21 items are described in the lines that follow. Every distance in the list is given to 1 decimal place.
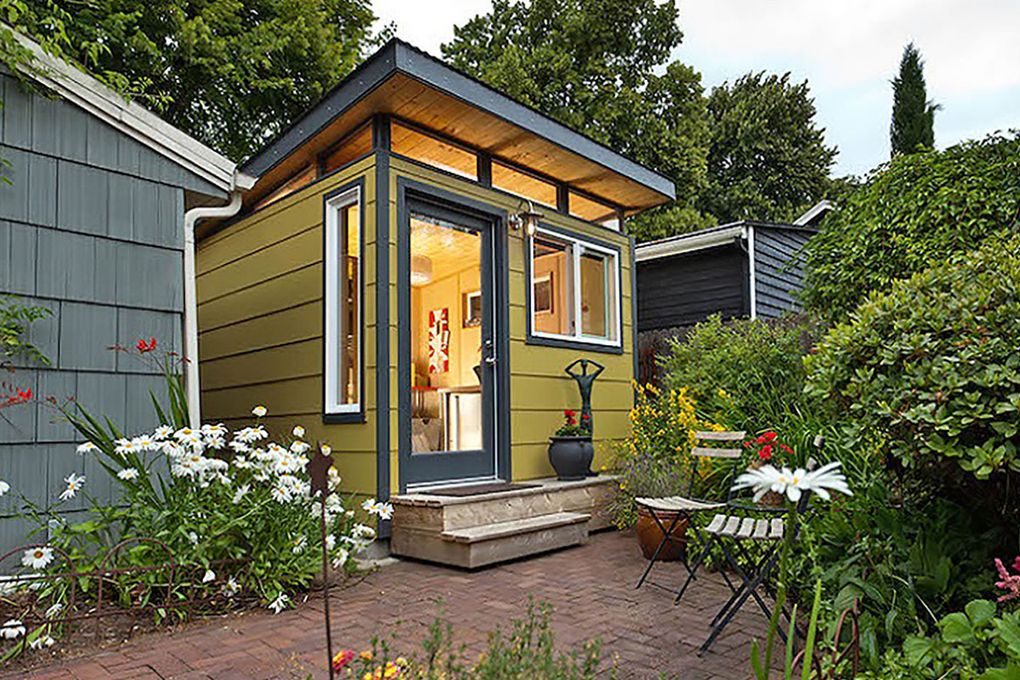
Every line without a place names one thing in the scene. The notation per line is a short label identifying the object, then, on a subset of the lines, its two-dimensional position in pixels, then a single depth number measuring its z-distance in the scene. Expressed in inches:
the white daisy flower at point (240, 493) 141.1
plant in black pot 219.5
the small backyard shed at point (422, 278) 186.4
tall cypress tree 510.6
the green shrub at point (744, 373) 218.2
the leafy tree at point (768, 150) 778.8
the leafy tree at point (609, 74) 596.1
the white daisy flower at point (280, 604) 135.5
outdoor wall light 225.0
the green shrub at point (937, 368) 84.0
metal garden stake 62.5
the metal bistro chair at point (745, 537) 107.8
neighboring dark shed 410.0
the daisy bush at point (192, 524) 131.0
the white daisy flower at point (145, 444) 135.0
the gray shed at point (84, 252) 142.6
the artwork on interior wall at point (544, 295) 240.4
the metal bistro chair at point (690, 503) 139.0
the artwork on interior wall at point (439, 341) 290.2
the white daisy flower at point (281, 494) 137.6
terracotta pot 173.3
